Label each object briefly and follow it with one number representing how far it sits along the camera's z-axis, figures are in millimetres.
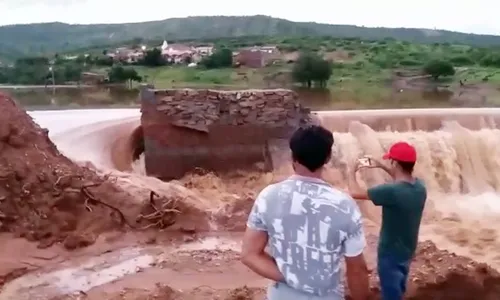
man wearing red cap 3627
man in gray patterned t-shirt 2572
